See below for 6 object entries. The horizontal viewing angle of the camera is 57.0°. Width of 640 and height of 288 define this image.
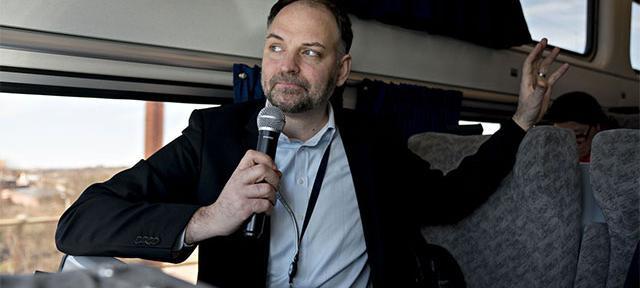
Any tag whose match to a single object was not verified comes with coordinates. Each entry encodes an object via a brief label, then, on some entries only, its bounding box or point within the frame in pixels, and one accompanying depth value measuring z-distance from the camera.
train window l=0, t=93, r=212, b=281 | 1.98
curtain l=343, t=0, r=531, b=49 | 2.92
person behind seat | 3.55
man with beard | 1.44
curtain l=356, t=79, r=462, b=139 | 2.90
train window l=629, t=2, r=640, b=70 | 5.45
